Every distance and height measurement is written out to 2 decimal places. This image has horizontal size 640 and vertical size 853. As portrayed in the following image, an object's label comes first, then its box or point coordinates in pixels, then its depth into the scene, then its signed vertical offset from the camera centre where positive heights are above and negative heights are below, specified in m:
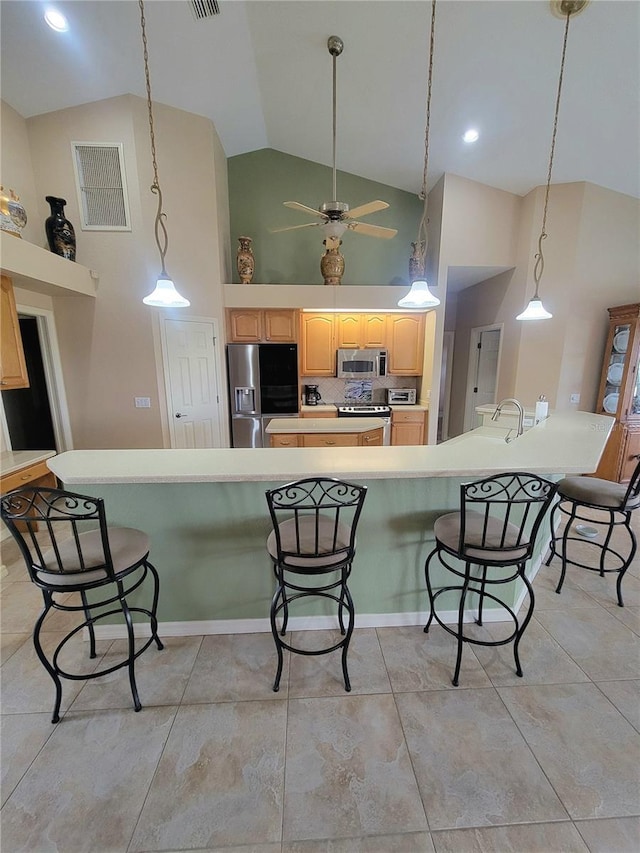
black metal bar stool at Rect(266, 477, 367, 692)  1.45 -0.79
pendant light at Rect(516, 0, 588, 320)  2.15 +2.20
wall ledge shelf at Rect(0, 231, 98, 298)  2.64 +0.80
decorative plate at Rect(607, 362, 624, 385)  3.92 -0.10
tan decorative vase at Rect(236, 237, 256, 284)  4.35 +1.28
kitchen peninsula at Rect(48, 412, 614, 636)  1.73 -0.79
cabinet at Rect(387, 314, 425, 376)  4.96 +0.30
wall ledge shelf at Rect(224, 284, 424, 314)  4.32 +0.84
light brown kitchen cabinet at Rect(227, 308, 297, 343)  4.45 +0.49
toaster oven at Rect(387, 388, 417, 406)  5.19 -0.47
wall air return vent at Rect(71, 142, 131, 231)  3.52 +1.80
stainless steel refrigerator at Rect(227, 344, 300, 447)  4.36 -0.28
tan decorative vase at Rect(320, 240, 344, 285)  4.51 +1.26
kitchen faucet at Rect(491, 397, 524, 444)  2.31 -0.37
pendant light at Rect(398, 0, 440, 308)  2.26 +0.44
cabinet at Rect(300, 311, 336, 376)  4.93 +0.27
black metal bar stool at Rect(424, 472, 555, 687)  1.52 -0.80
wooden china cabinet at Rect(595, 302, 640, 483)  3.81 -0.31
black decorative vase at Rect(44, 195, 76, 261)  3.40 +1.29
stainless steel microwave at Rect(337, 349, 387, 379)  5.00 +0.03
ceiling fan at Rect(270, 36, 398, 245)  2.43 +1.06
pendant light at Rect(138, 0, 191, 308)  2.10 +0.41
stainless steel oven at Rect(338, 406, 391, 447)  4.75 -0.66
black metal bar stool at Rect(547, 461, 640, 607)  2.11 -0.82
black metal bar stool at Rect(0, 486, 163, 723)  1.35 -0.82
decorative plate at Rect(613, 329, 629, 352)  3.86 +0.26
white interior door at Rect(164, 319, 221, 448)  3.94 -0.21
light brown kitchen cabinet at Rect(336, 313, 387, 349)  4.96 +0.47
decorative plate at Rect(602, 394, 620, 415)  3.98 -0.45
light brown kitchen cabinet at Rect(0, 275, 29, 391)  2.79 +0.15
